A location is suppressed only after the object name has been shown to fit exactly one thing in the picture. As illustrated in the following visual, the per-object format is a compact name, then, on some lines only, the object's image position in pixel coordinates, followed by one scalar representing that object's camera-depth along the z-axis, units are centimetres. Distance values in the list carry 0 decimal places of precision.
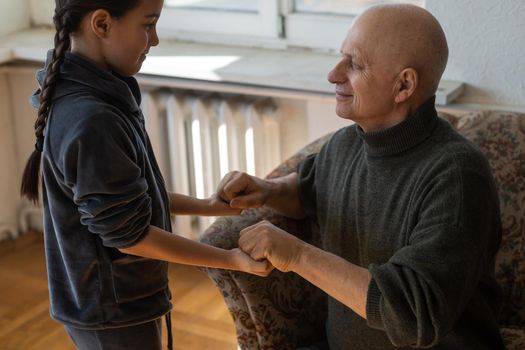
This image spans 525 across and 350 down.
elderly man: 191
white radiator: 320
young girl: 187
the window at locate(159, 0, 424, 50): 314
